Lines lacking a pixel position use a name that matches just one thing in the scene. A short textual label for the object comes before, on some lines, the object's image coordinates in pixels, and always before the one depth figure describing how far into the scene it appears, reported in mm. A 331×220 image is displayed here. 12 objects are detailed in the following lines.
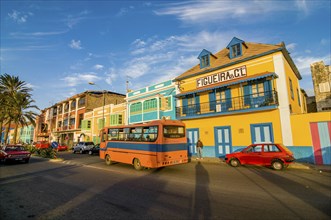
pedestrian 17547
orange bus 11305
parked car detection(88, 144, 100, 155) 26697
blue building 22906
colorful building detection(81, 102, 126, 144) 30906
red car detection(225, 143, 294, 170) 11305
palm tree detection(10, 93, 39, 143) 32281
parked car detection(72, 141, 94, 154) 29042
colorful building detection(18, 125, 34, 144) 66500
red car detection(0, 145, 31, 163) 16922
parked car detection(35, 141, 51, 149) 38081
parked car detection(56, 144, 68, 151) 38244
